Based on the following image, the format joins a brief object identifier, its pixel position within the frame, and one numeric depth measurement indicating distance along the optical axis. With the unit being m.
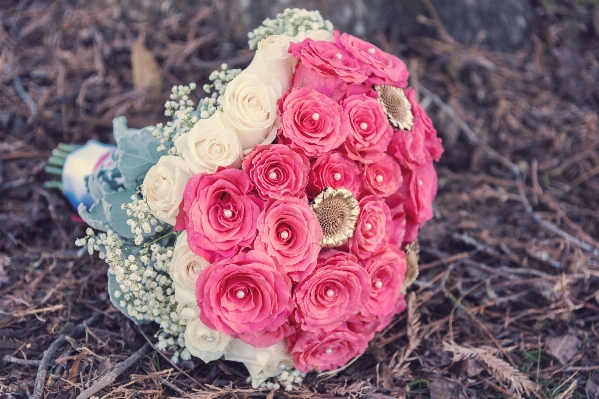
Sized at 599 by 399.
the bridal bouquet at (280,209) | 1.63
